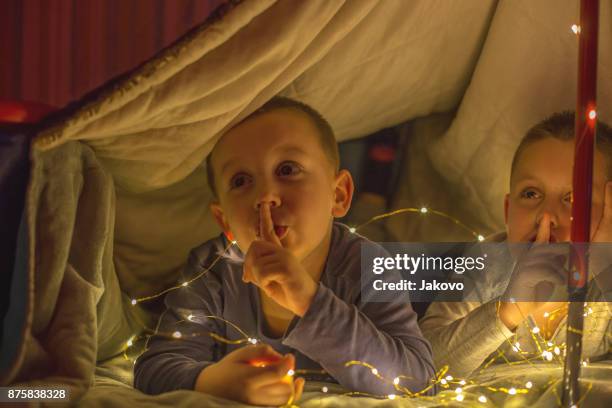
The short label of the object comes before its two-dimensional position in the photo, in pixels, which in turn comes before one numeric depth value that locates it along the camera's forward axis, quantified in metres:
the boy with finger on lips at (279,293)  0.86
